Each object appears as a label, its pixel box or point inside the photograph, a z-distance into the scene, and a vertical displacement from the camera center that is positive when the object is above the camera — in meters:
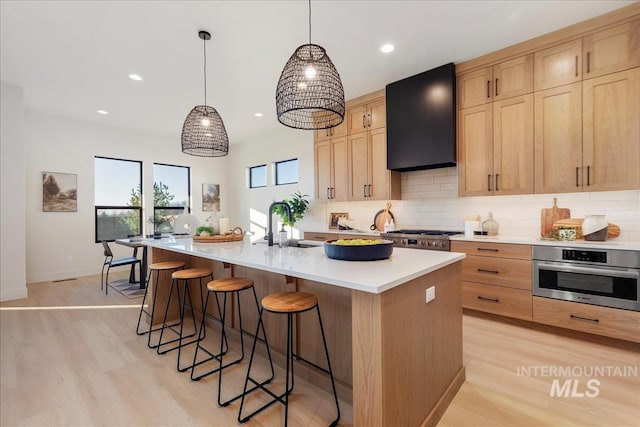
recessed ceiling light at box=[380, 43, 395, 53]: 3.08 +1.75
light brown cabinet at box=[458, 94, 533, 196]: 3.03 +0.69
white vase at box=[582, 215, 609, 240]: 2.68 -0.16
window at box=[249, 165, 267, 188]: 6.59 +0.86
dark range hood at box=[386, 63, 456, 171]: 3.44 +1.14
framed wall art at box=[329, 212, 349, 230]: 5.04 -0.08
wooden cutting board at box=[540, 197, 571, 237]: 3.04 -0.06
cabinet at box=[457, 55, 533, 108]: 3.02 +1.41
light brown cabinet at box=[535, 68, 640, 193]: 2.51 +0.69
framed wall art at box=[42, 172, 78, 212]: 5.04 +0.41
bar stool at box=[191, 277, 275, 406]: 2.04 -0.53
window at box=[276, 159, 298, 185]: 5.93 +0.86
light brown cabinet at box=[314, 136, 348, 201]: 4.64 +0.71
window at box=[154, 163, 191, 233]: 6.34 +0.46
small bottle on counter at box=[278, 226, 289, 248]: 2.50 -0.23
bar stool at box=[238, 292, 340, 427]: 1.56 -0.51
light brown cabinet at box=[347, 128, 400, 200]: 4.14 +0.63
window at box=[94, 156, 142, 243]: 5.65 +0.32
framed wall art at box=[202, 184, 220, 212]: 7.09 +0.41
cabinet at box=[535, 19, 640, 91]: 2.50 +1.41
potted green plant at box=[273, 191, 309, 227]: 5.38 +0.11
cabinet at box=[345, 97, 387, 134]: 4.18 +1.43
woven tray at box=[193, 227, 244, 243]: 2.87 -0.24
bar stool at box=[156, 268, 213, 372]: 2.45 -1.07
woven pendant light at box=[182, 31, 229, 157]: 2.87 +0.83
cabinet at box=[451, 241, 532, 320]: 2.83 -0.68
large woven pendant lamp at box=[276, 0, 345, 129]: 1.89 +0.85
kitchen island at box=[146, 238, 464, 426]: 1.24 -0.58
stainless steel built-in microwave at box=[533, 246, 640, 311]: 2.36 -0.56
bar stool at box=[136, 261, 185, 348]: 2.76 -0.67
